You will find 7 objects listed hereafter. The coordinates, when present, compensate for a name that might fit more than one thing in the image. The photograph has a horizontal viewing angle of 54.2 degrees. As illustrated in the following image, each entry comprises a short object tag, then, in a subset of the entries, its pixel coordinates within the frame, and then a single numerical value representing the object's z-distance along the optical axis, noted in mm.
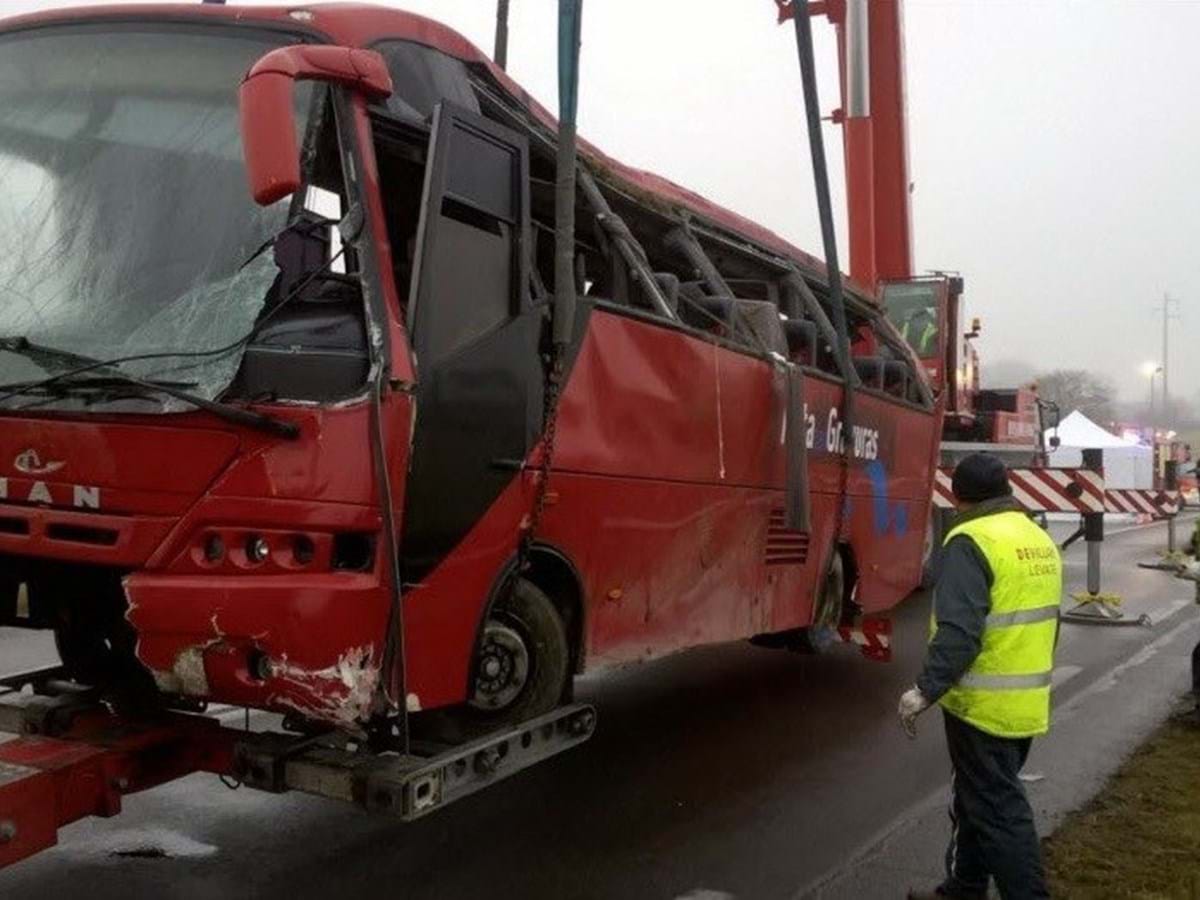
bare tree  84875
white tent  35844
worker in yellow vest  3832
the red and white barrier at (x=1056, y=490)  11617
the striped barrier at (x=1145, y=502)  14821
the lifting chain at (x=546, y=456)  4121
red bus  3336
